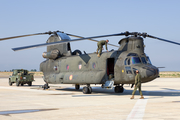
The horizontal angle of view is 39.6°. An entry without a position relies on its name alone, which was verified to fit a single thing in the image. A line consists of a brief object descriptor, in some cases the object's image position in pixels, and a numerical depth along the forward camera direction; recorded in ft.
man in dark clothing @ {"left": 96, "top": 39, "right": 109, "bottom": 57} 61.62
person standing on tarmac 49.19
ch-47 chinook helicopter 56.34
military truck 101.92
